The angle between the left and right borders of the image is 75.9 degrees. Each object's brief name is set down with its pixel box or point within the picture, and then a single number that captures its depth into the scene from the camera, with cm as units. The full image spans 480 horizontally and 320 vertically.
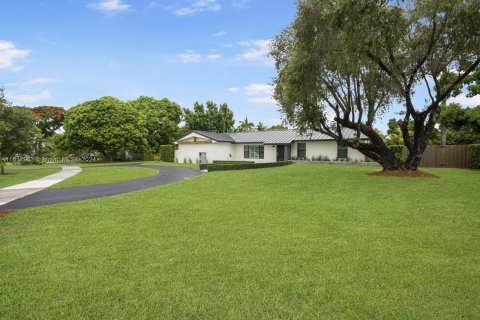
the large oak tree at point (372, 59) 1362
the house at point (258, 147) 3294
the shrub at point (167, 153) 4225
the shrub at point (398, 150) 2768
